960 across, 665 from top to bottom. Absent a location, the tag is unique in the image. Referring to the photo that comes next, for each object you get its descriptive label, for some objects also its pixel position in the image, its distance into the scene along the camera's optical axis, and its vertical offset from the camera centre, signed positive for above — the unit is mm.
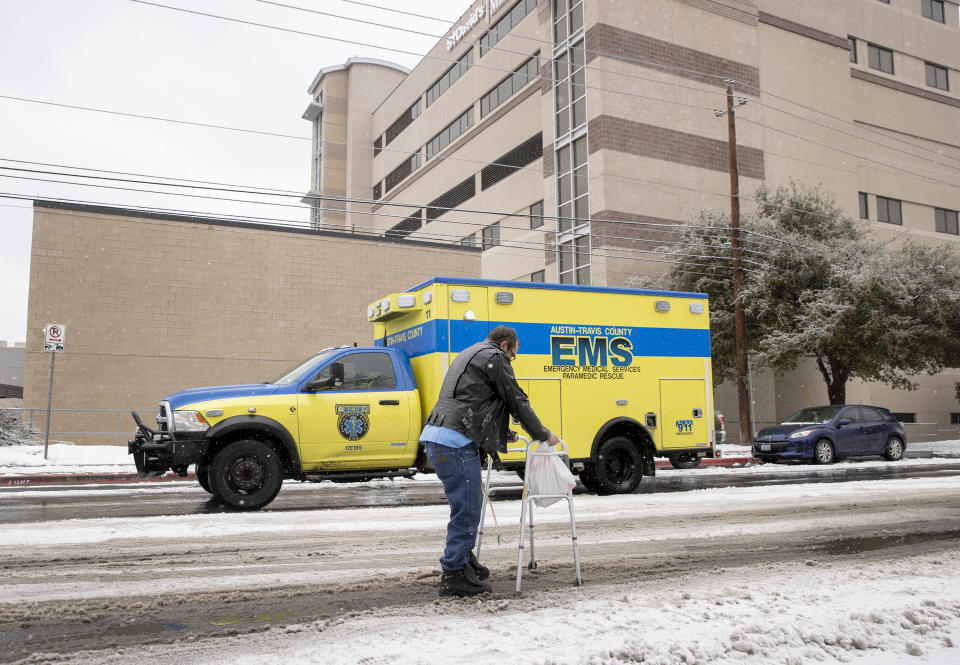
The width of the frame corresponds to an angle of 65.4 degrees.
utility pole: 22109 +3489
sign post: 15820 +1868
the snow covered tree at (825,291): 22219 +4079
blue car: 17562 -319
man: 4719 -57
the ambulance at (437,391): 9039 +378
